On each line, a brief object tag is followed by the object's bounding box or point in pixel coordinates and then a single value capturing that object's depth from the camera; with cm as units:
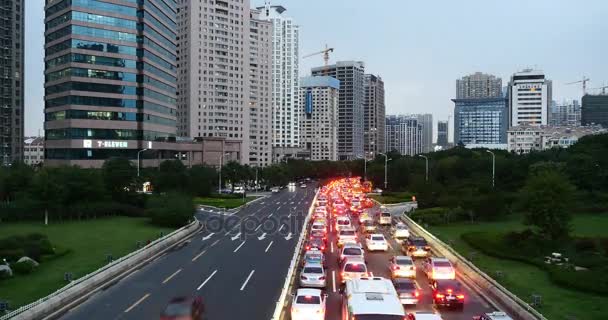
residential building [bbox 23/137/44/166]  19788
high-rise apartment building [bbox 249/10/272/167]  19825
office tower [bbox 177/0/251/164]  16775
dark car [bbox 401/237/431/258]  3556
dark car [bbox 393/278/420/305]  2223
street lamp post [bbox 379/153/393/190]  10150
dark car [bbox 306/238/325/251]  3569
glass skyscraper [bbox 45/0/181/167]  9062
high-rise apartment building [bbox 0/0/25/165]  12562
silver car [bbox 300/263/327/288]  2508
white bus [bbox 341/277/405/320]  1454
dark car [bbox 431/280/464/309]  2234
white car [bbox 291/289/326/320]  1892
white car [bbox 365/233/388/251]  3772
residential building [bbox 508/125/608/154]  18525
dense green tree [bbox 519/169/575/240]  3566
